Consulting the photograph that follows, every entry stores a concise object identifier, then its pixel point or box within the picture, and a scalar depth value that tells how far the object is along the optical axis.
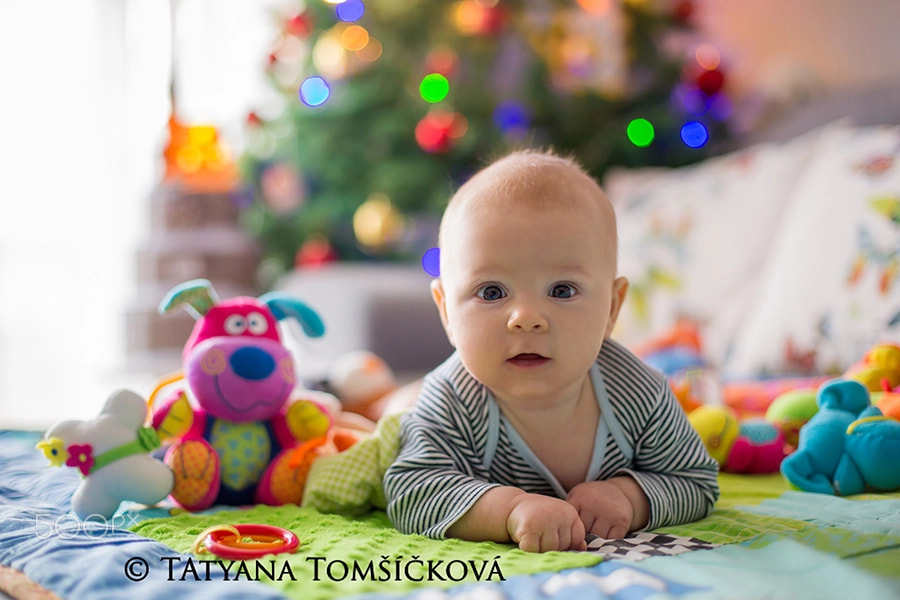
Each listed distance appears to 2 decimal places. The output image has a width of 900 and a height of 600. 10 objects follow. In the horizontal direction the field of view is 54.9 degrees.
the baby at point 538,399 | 0.91
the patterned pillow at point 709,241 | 2.07
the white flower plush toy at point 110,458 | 0.97
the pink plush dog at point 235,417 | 1.06
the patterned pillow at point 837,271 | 1.62
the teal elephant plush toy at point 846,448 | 1.04
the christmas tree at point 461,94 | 2.86
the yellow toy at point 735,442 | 1.23
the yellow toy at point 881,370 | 1.24
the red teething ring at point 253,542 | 0.82
